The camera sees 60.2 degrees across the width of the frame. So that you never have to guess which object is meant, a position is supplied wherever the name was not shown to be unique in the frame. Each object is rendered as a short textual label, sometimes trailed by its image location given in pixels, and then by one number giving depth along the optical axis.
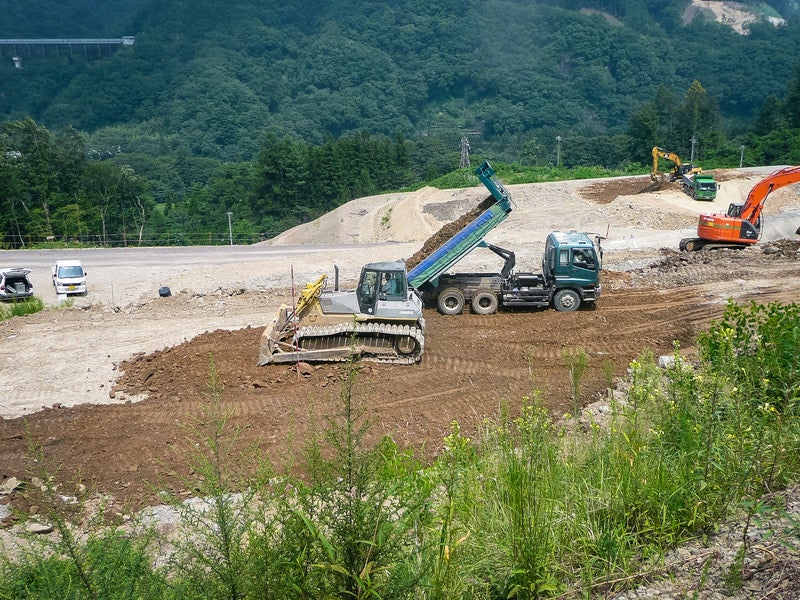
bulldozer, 14.59
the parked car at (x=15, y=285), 23.16
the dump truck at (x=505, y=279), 17.61
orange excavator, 24.34
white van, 24.02
